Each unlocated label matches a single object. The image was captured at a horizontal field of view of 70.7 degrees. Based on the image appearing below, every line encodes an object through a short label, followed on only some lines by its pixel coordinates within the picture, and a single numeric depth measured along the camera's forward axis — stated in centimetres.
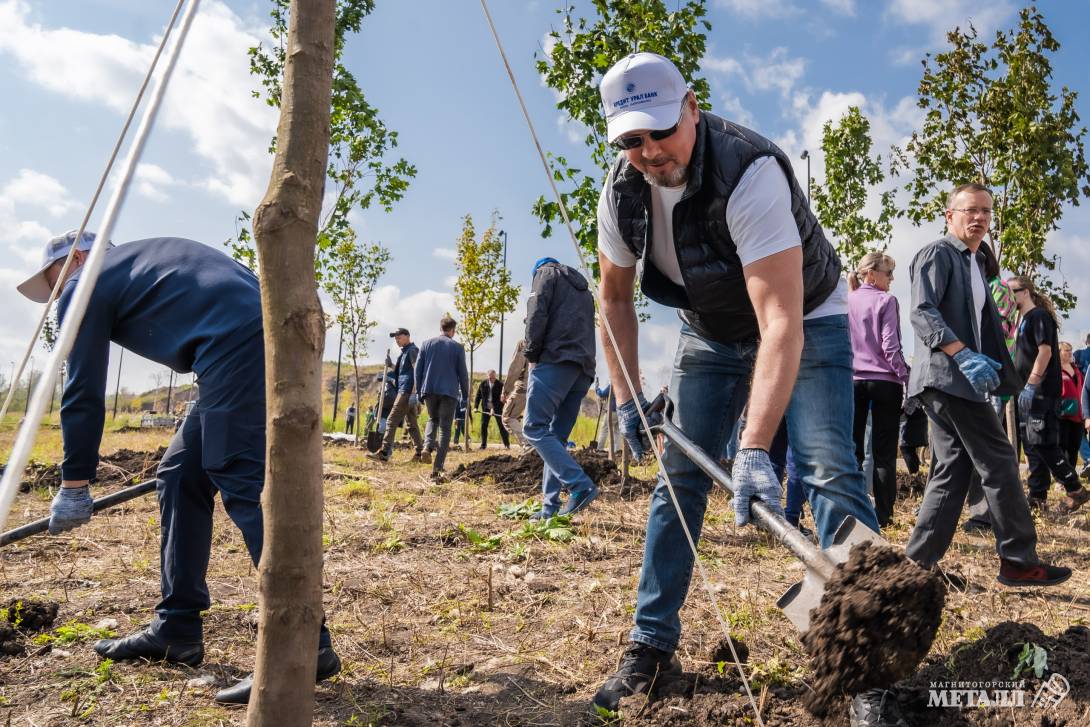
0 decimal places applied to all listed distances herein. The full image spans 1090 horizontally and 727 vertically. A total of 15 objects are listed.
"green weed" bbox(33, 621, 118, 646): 311
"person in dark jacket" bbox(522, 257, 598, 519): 543
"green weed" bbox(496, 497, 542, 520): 582
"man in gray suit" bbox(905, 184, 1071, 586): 365
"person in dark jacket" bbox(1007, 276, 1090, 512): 640
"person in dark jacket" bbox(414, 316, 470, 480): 930
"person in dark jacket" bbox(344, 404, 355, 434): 2378
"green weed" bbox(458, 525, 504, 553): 464
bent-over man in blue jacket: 271
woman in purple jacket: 532
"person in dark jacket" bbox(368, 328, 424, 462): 1048
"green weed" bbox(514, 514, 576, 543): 473
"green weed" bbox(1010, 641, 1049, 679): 217
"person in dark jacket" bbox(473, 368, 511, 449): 1462
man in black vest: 220
